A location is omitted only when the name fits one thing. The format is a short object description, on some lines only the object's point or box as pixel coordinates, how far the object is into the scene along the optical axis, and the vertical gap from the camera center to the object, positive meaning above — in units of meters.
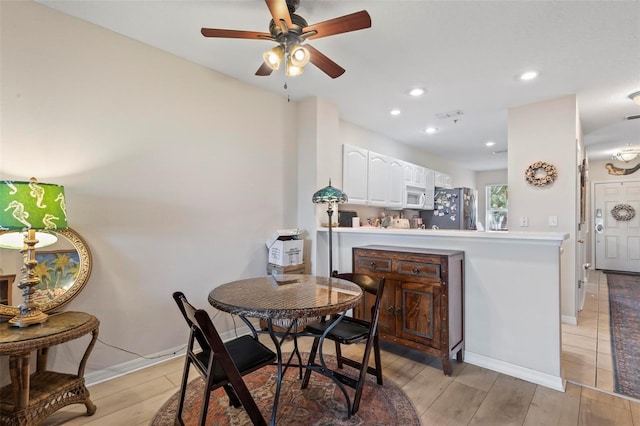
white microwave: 5.23 +0.34
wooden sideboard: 2.33 -0.66
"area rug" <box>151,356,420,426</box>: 1.81 -1.21
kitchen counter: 2.20 -0.65
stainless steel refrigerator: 5.58 +0.11
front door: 6.53 -0.22
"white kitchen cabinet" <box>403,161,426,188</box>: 5.17 +0.73
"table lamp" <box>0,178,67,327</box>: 1.57 -0.01
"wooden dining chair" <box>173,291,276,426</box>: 1.37 -0.77
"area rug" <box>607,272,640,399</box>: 2.26 -1.21
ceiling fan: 1.65 +1.07
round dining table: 1.54 -0.46
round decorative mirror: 1.89 -0.38
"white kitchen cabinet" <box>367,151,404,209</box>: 4.45 +0.54
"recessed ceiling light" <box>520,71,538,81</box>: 2.87 +1.35
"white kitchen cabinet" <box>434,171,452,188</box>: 6.13 +0.76
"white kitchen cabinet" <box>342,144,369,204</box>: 3.99 +0.58
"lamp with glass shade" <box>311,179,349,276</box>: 2.93 +0.19
